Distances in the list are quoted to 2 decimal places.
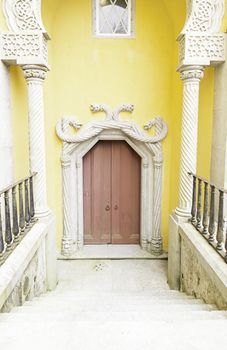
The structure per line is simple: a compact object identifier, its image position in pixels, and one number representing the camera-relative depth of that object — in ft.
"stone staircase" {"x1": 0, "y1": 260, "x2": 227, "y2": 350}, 5.06
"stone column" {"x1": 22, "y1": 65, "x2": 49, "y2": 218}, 11.14
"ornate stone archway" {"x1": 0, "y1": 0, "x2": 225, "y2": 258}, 10.65
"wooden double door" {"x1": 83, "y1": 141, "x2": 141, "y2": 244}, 15.60
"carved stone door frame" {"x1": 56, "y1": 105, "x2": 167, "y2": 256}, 14.40
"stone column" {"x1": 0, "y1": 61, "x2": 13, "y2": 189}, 10.60
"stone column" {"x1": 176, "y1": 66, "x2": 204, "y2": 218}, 11.37
